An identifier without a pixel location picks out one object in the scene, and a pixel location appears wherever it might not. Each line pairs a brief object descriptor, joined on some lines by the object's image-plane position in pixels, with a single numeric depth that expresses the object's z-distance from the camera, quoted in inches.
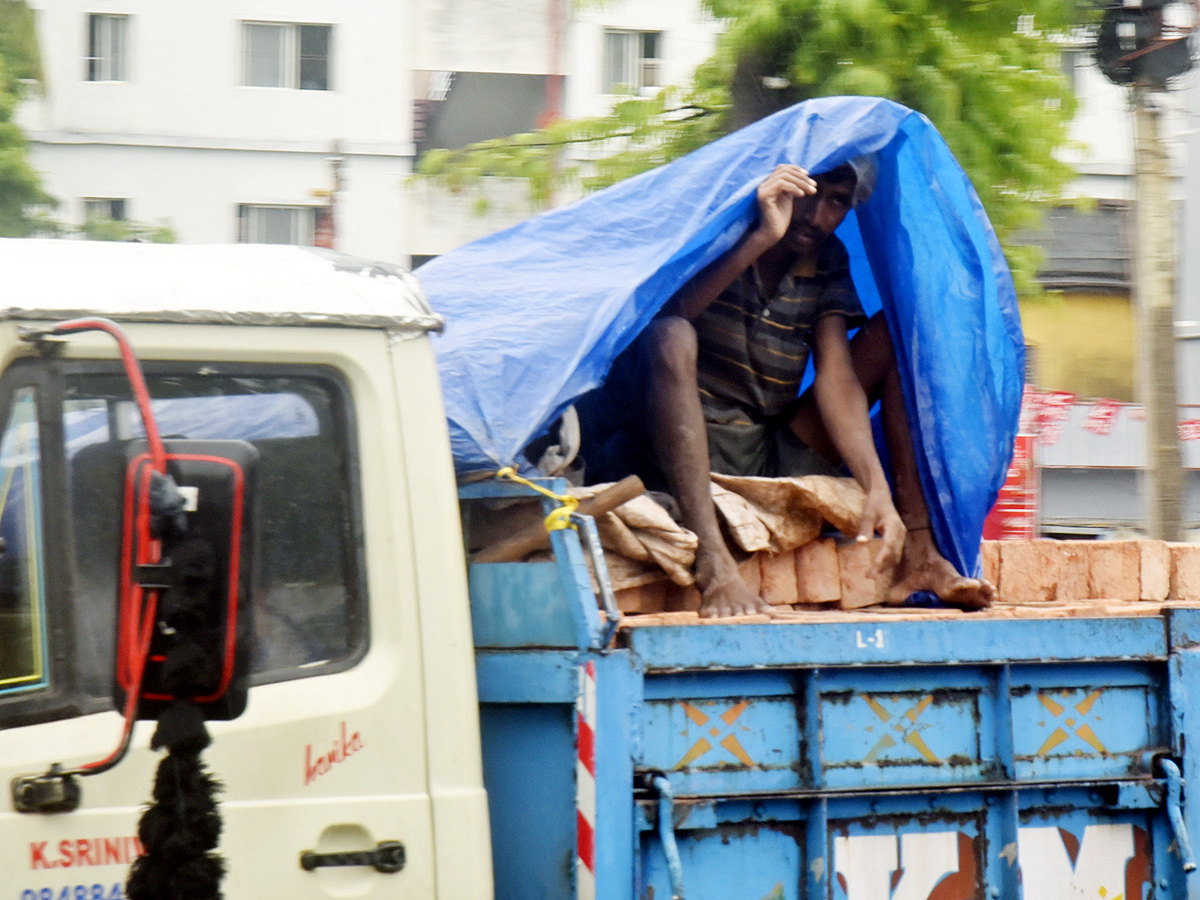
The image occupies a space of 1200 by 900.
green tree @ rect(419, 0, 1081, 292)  481.7
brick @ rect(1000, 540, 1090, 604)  278.2
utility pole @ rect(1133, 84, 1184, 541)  601.6
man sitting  237.8
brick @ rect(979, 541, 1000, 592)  281.4
